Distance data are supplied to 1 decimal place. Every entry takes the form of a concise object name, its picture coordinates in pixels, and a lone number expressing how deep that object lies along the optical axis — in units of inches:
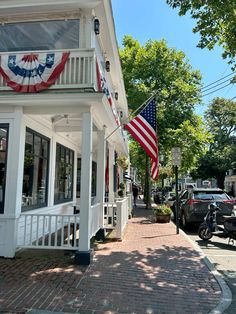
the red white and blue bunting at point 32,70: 286.7
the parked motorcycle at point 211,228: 409.1
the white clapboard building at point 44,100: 283.0
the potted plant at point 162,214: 561.9
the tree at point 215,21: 321.1
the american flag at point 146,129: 360.2
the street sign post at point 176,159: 455.8
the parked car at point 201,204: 486.0
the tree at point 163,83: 839.1
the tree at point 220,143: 1798.7
